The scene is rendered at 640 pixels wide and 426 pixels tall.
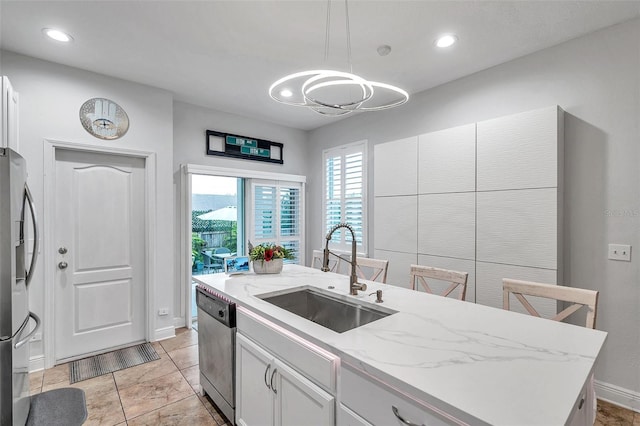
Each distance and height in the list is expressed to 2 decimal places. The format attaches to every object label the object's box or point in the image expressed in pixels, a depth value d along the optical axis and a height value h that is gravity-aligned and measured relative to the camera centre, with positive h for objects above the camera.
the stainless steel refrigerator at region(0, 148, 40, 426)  1.53 -0.38
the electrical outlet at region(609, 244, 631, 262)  2.23 -0.30
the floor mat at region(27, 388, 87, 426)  2.07 -1.42
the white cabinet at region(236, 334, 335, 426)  1.29 -0.87
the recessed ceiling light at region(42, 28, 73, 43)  2.35 +1.35
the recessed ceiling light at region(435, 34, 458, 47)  2.43 +1.36
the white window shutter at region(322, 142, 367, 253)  4.21 +0.26
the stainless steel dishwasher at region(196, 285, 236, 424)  1.95 -0.93
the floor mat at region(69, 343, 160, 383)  2.76 -1.45
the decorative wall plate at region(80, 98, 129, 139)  3.02 +0.91
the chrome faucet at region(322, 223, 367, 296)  1.84 -0.43
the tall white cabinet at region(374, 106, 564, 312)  2.35 +0.08
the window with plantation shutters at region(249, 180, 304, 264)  4.49 -0.06
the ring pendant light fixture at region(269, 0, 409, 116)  3.38 +1.36
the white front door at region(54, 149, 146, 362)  2.98 -0.43
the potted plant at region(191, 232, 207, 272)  4.38 -0.58
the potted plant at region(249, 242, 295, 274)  2.43 -0.39
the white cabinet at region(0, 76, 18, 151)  1.93 +0.61
